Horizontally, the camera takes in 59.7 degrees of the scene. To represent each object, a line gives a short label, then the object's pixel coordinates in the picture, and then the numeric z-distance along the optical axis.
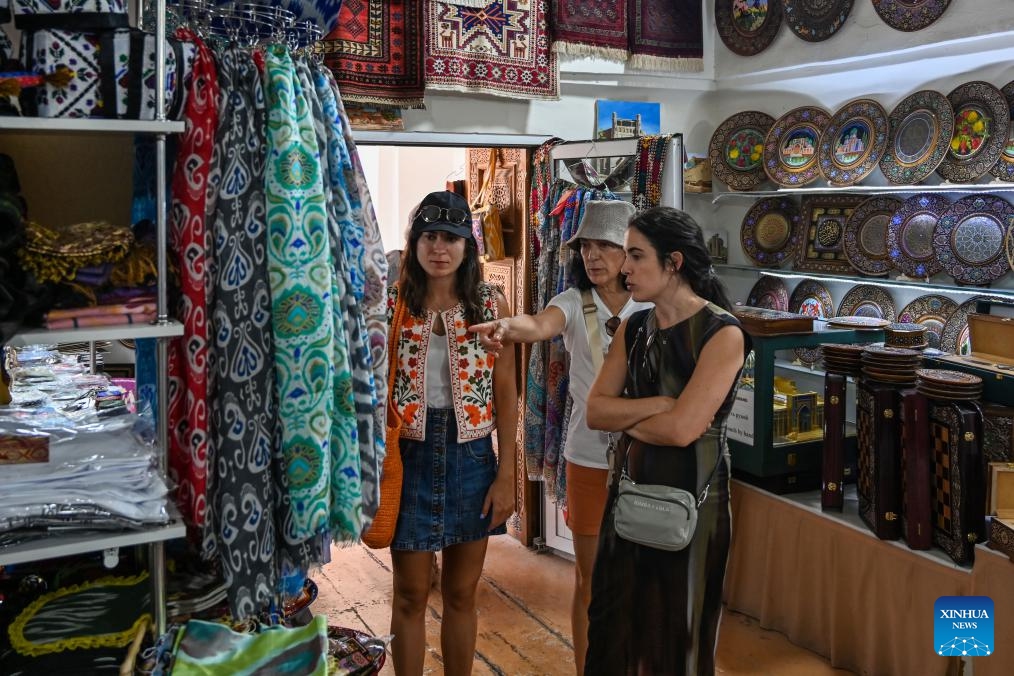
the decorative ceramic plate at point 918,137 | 4.11
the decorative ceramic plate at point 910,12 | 3.80
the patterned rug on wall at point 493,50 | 3.79
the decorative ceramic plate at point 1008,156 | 3.82
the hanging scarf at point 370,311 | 1.66
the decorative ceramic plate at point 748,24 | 4.57
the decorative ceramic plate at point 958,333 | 4.11
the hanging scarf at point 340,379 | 1.60
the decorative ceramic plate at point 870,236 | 4.50
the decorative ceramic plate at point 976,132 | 3.87
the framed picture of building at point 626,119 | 4.30
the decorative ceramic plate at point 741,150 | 4.98
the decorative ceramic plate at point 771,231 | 4.98
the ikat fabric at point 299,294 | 1.51
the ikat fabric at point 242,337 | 1.52
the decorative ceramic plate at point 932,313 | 4.26
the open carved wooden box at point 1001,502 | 2.38
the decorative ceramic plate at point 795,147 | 4.74
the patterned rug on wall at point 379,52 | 3.57
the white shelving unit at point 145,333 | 1.38
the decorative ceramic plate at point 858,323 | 3.38
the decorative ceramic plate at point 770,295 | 5.06
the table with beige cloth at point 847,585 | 2.55
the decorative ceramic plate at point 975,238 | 3.98
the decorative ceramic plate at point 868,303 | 4.55
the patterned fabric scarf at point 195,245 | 1.50
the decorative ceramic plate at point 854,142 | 4.42
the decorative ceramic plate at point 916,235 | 4.25
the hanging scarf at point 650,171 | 3.36
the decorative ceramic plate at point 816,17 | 4.25
